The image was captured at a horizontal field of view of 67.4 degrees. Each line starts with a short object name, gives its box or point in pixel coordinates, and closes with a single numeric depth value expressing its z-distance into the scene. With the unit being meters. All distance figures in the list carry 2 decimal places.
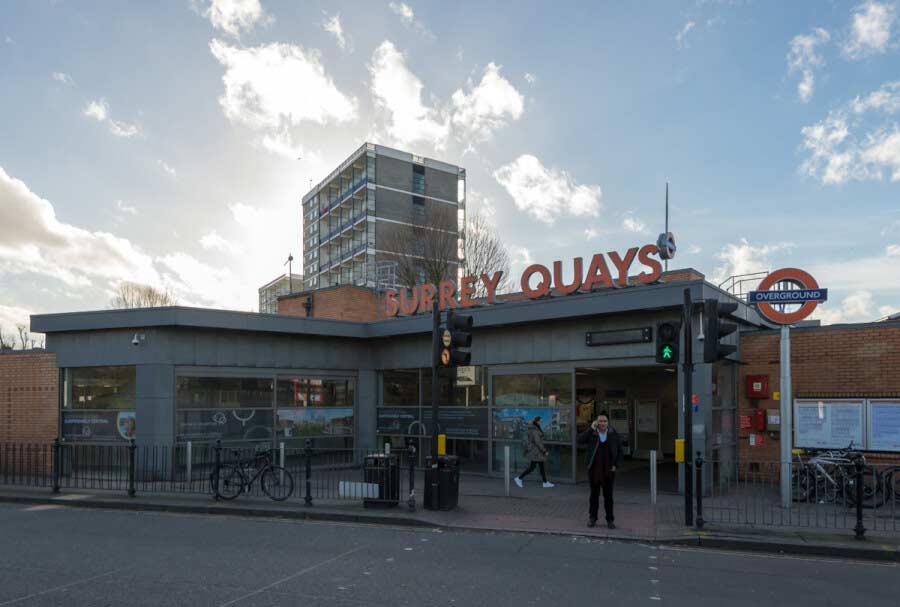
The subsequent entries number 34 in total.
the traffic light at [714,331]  10.67
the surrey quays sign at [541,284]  15.04
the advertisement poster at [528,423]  16.05
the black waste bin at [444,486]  12.05
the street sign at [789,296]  12.53
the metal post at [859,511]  9.51
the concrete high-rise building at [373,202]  62.91
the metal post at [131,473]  13.50
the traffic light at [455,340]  12.30
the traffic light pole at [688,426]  10.52
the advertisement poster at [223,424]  17.08
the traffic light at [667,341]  10.98
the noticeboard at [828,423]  14.09
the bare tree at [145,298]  54.62
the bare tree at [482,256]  38.19
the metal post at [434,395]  12.05
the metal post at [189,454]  15.05
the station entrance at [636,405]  22.06
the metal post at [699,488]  10.18
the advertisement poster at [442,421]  17.81
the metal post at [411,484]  11.84
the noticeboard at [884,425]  13.64
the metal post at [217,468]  13.06
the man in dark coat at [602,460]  10.69
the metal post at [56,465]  14.14
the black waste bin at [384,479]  12.23
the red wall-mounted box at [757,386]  15.63
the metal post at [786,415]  11.96
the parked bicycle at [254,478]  13.18
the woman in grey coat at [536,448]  15.15
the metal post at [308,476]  12.10
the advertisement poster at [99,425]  17.08
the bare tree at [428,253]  38.62
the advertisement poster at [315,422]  18.89
